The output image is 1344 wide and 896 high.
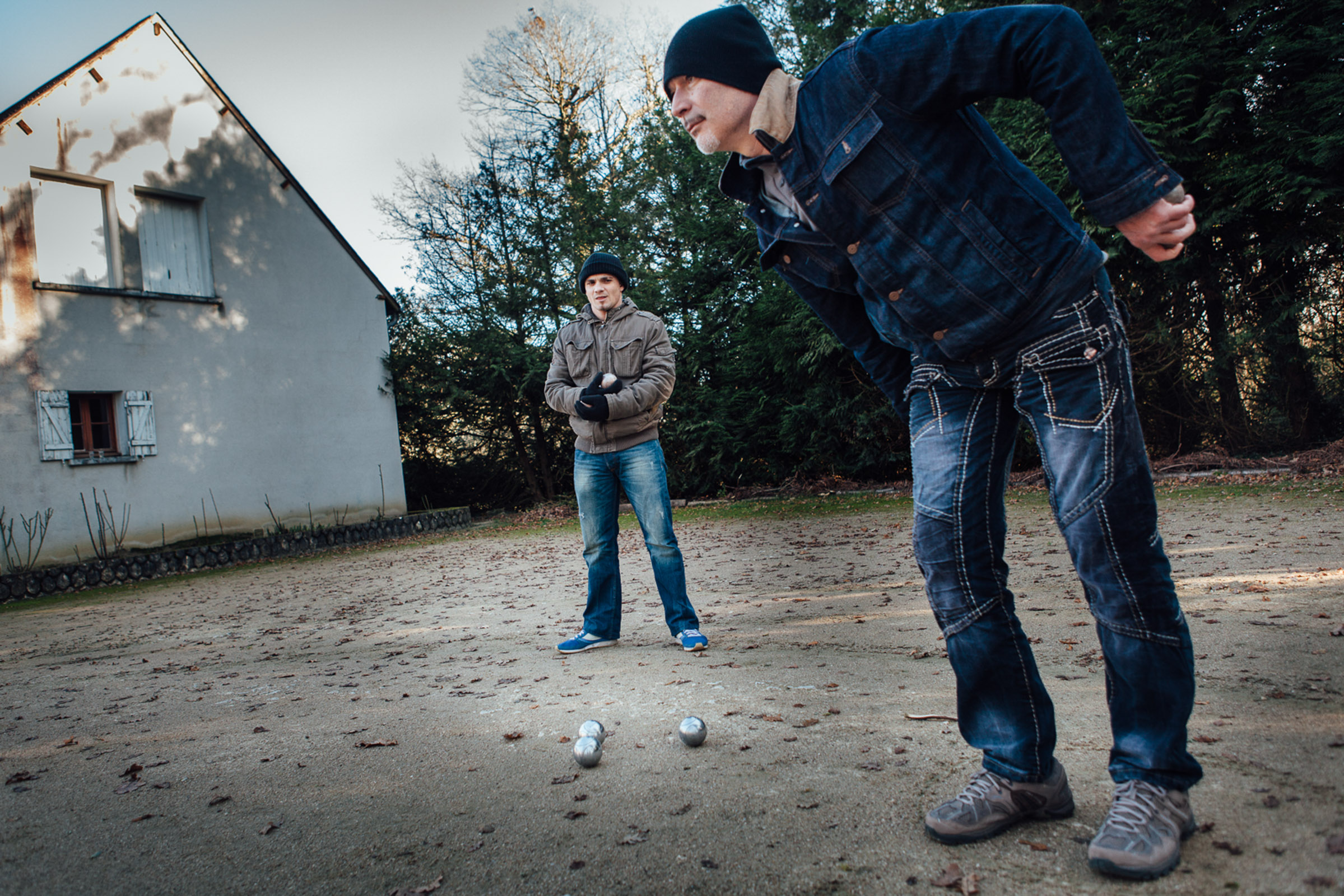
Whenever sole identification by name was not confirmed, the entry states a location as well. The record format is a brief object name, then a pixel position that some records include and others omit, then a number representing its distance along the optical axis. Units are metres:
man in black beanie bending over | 1.79
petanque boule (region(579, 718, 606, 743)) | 2.95
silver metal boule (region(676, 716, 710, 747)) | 2.87
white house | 12.35
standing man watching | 4.62
